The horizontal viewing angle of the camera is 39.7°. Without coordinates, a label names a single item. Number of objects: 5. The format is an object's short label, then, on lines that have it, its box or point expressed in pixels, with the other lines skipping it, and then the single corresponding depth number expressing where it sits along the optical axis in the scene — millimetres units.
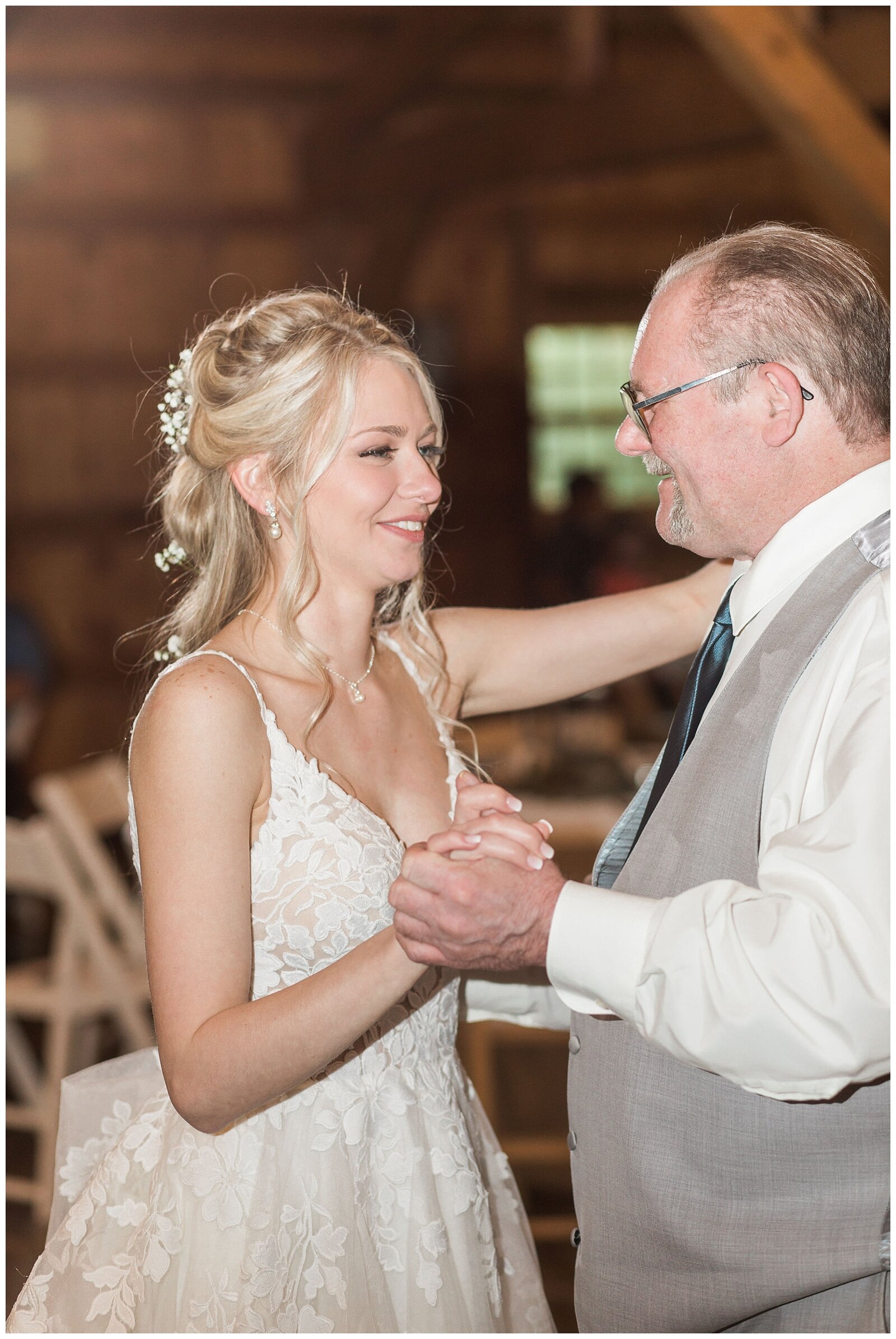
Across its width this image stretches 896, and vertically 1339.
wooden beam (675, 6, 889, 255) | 3957
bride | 1539
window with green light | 8812
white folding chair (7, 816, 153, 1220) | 3707
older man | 1221
